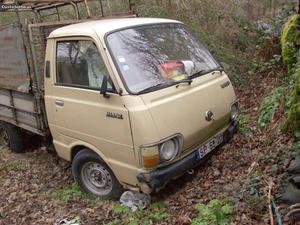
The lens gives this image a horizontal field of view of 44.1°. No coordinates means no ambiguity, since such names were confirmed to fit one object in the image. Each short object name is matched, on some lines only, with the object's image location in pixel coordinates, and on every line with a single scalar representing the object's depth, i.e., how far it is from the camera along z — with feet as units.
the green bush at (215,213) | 11.39
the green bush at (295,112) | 13.12
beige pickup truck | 12.61
